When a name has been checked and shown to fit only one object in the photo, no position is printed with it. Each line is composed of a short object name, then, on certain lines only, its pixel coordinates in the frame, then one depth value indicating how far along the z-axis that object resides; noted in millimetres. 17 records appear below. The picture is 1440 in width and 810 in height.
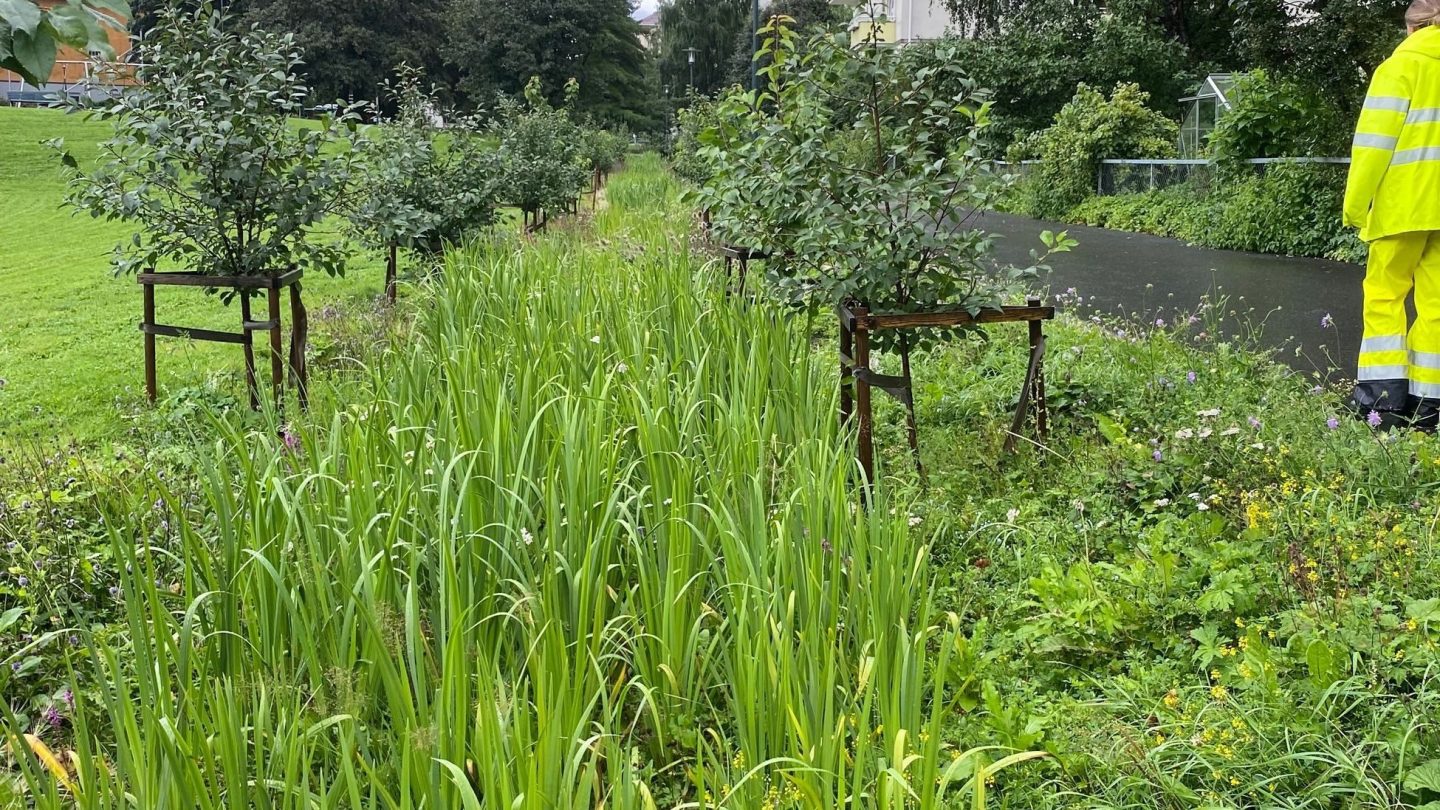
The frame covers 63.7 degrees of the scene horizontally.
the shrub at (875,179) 3848
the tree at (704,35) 67438
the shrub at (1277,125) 13664
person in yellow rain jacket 4512
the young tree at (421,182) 7355
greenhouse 21000
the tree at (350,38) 49500
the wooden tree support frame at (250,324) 4969
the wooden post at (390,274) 7797
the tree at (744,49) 58412
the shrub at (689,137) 16688
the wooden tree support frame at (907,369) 3719
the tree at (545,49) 52625
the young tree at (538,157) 11603
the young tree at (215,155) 4934
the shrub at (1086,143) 20391
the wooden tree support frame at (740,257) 5512
